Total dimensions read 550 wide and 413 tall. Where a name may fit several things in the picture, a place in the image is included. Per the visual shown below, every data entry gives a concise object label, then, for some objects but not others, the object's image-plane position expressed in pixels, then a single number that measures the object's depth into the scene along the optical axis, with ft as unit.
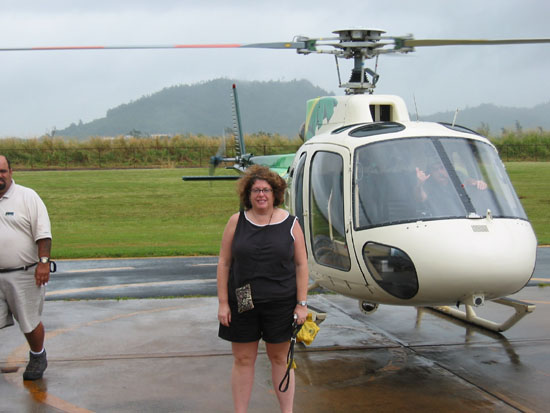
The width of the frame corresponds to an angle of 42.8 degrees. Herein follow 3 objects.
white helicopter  17.61
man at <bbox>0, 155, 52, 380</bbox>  18.34
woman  14.56
